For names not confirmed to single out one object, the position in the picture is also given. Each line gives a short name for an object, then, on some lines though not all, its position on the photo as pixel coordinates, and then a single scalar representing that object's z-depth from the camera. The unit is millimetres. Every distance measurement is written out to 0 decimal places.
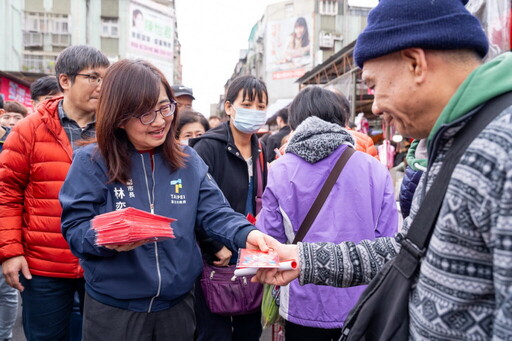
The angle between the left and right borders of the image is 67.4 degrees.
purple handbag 2668
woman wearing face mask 2814
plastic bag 2514
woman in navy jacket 1878
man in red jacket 2566
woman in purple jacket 2281
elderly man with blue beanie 854
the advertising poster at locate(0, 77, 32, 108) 12250
